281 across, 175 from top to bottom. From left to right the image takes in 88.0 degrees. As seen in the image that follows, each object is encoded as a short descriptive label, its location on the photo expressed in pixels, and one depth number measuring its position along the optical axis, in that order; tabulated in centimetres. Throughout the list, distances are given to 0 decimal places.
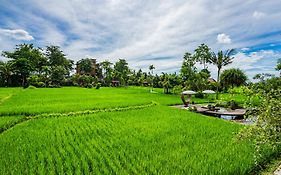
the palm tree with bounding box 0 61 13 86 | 2577
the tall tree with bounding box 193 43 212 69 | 2270
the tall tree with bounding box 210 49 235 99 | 1670
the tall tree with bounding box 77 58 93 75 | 4274
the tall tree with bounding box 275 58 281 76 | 1152
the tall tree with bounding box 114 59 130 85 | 3608
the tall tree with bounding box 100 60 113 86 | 3698
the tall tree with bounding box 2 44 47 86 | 2665
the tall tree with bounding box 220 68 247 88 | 2390
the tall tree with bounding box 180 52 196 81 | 2256
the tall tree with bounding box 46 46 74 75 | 3854
